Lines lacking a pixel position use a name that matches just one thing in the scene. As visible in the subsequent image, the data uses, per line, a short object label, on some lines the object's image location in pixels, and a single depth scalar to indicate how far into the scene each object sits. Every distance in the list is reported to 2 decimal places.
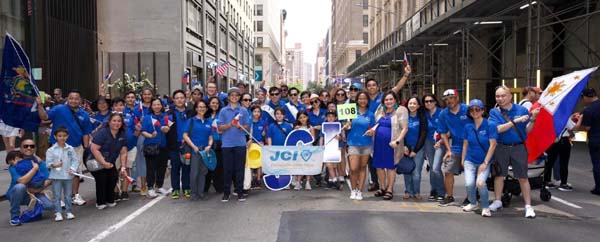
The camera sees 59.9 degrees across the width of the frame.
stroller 8.18
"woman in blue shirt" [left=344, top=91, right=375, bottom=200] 8.49
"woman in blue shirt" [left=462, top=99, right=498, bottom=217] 6.99
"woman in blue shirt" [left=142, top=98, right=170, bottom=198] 8.89
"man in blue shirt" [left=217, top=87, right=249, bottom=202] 8.45
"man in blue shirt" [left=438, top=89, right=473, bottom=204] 7.67
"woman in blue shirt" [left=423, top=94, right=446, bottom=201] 8.26
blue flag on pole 7.73
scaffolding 17.45
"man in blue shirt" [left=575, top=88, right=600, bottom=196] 8.79
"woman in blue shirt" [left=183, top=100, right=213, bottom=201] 8.66
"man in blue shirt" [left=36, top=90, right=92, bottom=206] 8.10
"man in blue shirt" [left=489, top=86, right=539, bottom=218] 6.96
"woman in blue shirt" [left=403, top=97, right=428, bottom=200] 8.31
